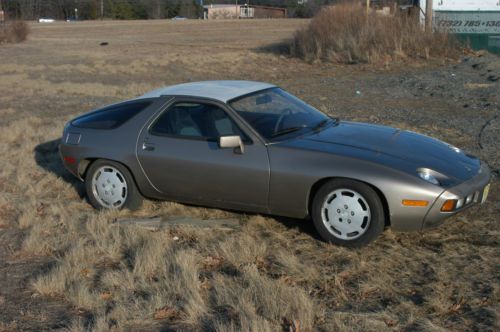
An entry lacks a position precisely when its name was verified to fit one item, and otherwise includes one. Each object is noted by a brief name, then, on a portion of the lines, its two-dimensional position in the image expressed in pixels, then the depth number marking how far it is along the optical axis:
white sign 23.81
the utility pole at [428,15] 22.75
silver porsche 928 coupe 5.28
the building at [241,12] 110.69
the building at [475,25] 23.75
